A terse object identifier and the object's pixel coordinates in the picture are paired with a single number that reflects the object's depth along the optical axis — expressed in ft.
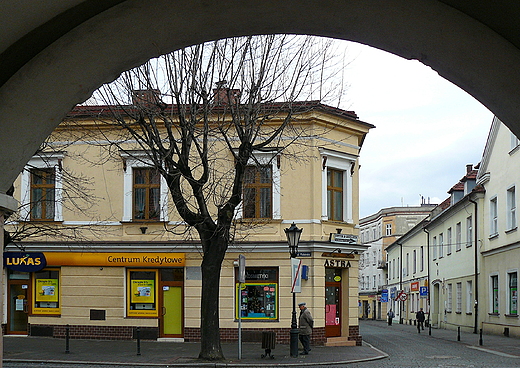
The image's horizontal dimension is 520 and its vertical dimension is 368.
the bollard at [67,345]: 67.96
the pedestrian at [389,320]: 191.49
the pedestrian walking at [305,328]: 70.90
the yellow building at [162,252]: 82.69
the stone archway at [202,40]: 13.08
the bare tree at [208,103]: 59.26
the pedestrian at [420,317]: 140.44
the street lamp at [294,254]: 67.92
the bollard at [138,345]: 66.62
